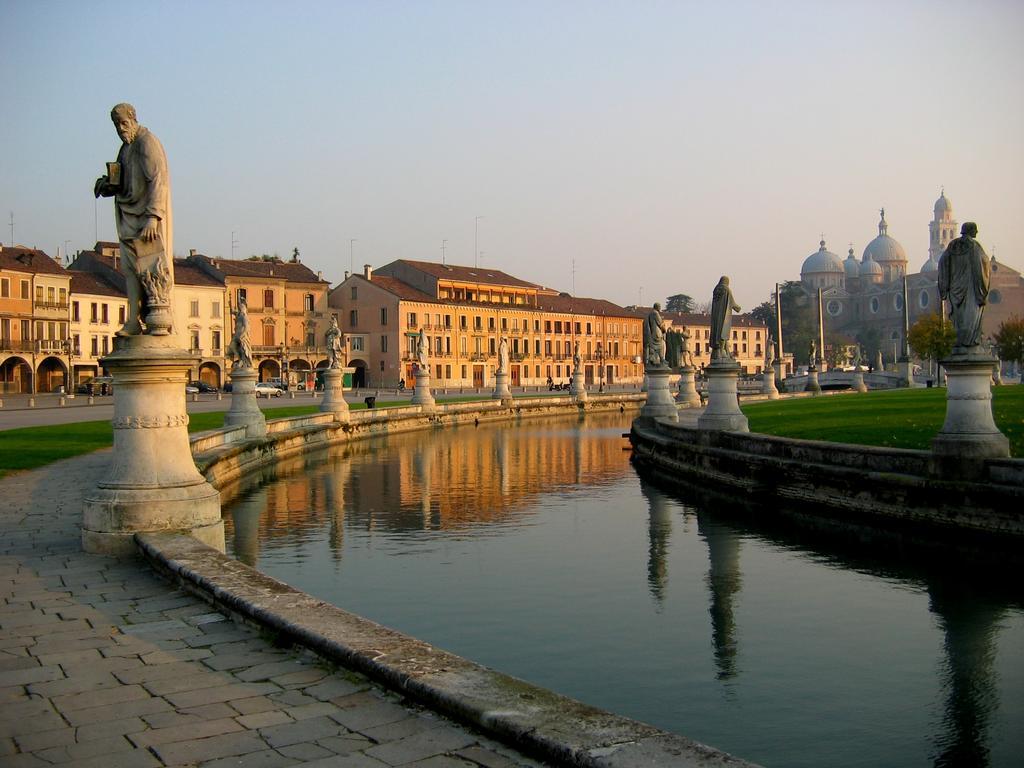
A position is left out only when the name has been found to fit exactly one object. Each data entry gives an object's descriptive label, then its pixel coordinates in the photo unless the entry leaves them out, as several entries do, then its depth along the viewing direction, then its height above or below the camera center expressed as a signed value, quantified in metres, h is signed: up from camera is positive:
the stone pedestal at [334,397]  34.75 -0.88
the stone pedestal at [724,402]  22.70 -0.85
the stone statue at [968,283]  14.23 +1.15
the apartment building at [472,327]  88.38 +4.32
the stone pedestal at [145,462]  9.39 -0.85
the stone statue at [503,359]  55.24 +0.62
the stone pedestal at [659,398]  32.44 -1.04
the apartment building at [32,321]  67.31 +4.04
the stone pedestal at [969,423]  13.83 -0.89
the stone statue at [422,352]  45.56 +0.92
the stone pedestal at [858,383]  59.78 -1.27
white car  68.12 -1.22
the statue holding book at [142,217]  9.54 +1.58
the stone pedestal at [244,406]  26.17 -0.85
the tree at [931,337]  62.25 +1.74
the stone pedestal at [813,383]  60.81 -1.18
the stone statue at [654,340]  33.50 +0.93
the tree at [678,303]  153.38 +10.04
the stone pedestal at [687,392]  46.54 -1.25
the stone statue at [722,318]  23.88 +1.22
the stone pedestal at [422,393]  43.38 -0.98
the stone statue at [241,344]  27.00 +0.85
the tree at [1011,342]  73.19 +1.50
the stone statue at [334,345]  36.87 +1.08
